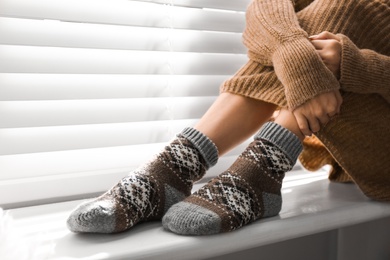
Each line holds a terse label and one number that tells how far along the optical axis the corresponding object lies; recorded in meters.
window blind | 0.97
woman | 0.81
